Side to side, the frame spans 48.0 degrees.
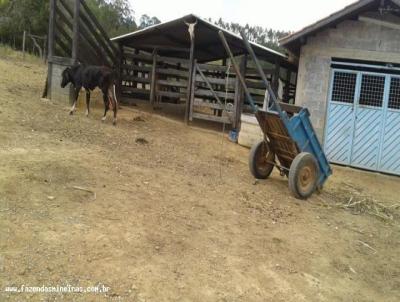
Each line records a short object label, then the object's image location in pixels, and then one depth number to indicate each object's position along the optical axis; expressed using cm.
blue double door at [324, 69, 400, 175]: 1051
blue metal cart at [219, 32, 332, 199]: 695
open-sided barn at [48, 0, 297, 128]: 1210
